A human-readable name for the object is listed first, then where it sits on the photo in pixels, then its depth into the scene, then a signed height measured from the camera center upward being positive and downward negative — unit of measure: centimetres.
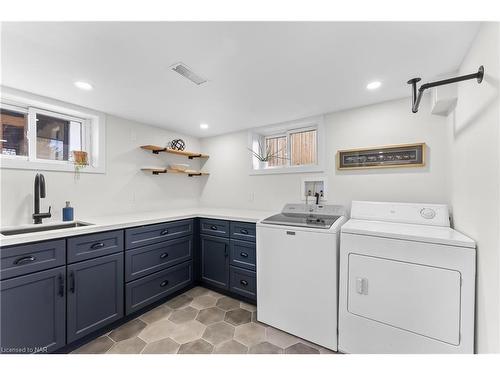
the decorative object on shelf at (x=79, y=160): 216 +25
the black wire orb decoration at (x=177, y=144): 307 +60
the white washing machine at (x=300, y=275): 161 -76
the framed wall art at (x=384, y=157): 195 +30
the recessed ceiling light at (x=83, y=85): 171 +83
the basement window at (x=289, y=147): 255 +54
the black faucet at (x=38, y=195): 182 -10
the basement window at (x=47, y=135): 187 +50
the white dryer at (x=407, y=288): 121 -65
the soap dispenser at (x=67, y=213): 201 -28
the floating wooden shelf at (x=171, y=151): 271 +47
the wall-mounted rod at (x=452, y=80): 109 +58
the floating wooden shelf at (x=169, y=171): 276 +19
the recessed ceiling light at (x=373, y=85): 174 +86
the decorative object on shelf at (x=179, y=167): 293 +25
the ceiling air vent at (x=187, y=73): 149 +85
